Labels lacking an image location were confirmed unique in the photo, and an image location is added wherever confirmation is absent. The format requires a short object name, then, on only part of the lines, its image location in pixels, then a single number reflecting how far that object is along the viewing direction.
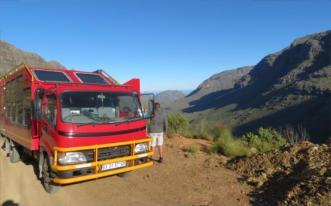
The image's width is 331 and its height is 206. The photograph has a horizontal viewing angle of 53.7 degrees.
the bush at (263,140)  12.81
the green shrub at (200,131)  16.28
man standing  10.20
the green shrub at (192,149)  11.71
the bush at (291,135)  14.01
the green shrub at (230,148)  11.41
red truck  6.60
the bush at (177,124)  17.98
